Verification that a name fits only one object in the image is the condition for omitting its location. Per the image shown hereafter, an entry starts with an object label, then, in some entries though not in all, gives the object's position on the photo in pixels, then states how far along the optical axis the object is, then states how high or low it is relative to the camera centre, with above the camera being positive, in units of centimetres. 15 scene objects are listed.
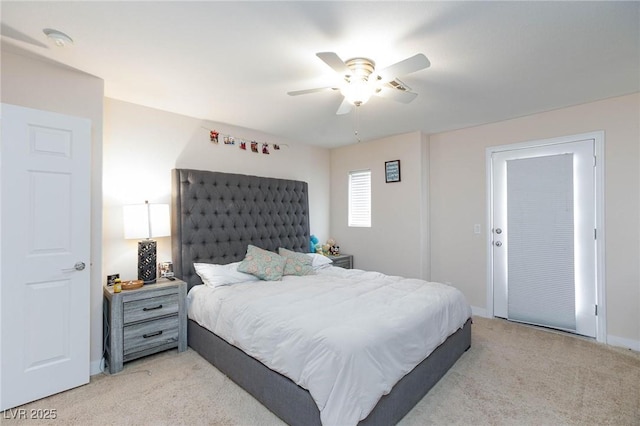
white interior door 202 -27
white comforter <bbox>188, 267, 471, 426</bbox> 160 -75
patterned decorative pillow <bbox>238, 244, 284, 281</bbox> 315 -53
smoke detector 188 +114
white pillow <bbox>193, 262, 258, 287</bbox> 296 -60
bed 186 -36
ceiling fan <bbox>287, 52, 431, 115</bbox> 181 +92
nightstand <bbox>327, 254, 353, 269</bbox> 448 -70
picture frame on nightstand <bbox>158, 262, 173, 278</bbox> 305 -56
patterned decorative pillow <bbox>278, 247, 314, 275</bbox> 342 -56
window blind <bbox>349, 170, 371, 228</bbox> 477 +26
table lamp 279 -12
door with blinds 316 -24
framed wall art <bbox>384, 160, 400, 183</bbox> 429 +63
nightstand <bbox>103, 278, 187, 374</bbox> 250 -93
